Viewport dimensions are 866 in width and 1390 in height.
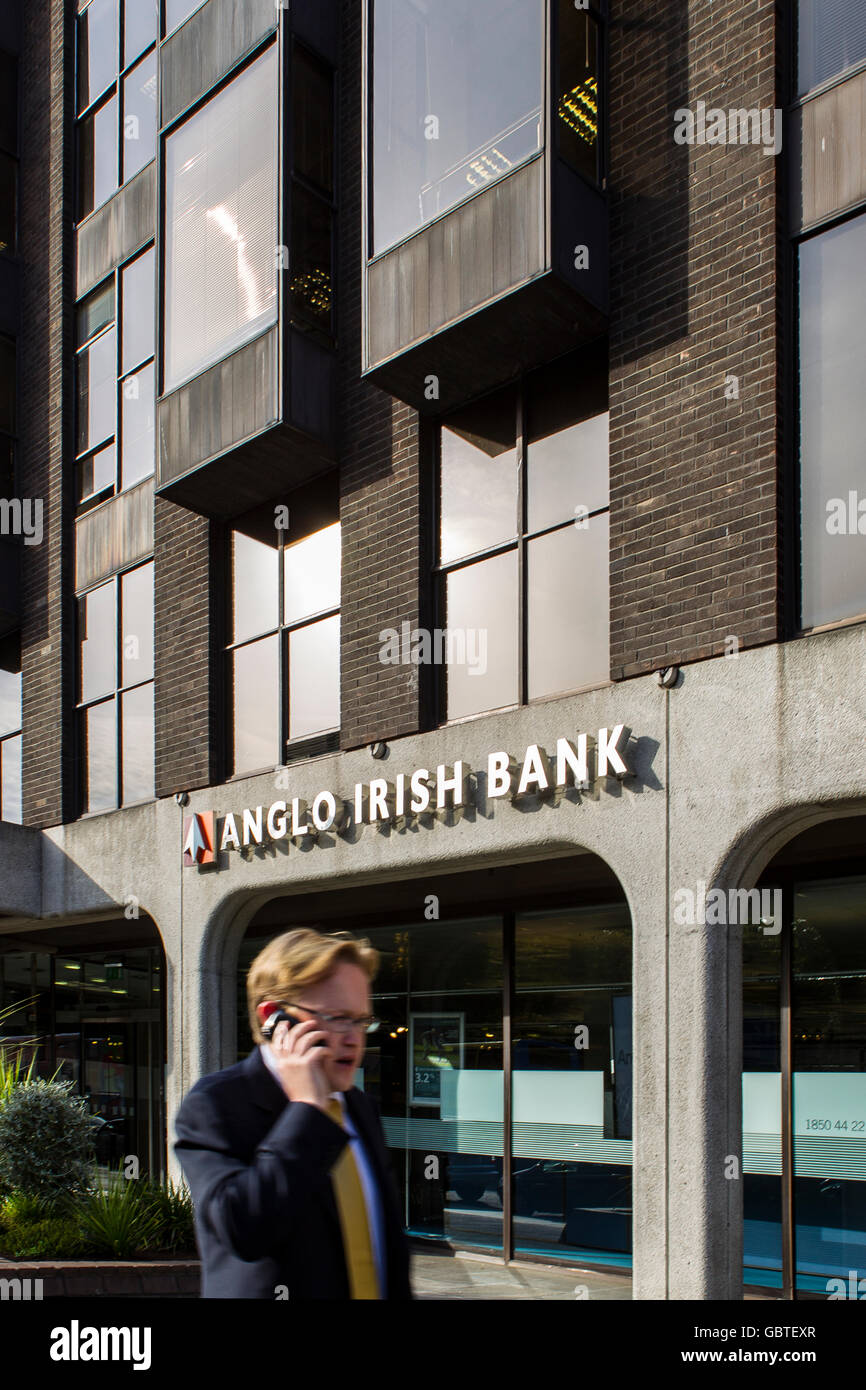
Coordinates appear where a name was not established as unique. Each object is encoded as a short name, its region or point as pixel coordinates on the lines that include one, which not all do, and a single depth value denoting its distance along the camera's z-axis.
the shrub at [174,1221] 10.34
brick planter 9.34
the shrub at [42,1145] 10.70
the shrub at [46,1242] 9.78
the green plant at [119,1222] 9.94
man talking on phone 2.68
